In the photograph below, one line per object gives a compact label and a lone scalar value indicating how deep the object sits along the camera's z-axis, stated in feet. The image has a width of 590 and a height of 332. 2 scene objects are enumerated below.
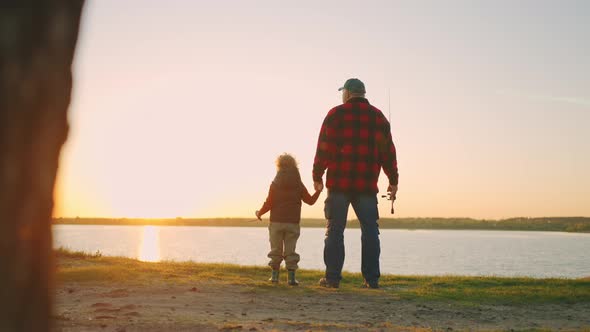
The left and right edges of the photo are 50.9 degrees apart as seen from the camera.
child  32.50
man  30.40
